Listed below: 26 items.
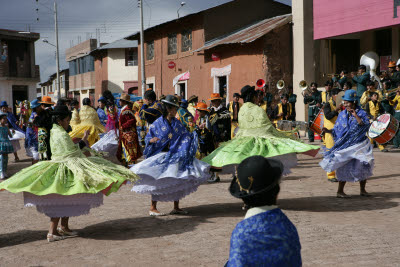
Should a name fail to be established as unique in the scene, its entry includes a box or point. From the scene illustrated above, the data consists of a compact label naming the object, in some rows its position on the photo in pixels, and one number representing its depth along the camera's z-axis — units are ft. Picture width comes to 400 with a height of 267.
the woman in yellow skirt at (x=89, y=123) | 45.47
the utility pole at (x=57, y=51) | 132.77
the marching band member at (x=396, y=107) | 47.50
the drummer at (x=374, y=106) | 46.80
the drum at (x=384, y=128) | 34.81
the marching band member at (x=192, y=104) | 40.83
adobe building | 70.85
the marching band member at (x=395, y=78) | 49.73
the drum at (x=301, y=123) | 49.73
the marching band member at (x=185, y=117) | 31.74
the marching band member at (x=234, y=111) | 38.86
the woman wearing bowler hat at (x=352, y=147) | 26.81
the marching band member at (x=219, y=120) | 36.45
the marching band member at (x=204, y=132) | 36.42
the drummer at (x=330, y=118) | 30.71
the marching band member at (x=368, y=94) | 47.26
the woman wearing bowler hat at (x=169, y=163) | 23.26
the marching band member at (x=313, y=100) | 55.77
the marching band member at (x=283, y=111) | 50.37
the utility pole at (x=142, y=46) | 95.09
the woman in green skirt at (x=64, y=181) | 19.58
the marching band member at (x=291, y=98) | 56.95
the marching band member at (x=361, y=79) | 51.85
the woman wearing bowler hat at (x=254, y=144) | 24.03
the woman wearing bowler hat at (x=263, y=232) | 9.39
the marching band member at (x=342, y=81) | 54.29
